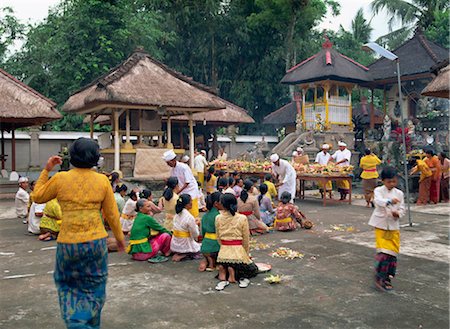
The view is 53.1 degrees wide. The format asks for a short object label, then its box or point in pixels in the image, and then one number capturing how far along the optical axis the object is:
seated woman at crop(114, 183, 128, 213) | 8.97
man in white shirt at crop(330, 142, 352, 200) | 14.13
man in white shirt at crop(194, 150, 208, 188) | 15.16
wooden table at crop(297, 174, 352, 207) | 13.18
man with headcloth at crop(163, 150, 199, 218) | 8.84
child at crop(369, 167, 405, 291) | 5.56
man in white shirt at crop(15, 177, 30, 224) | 11.43
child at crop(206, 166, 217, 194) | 12.99
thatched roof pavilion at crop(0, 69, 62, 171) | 16.03
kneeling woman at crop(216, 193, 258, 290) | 5.85
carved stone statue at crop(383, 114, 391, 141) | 20.82
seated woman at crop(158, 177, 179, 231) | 7.88
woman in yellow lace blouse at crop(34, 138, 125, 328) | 3.61
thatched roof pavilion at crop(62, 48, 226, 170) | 14.42
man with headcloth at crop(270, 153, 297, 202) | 11.06
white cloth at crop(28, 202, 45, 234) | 9.20
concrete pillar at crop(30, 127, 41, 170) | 22.80
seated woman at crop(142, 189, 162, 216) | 7.25
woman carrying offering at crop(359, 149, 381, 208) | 12.99
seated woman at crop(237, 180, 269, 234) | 8.48
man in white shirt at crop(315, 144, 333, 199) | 14.70
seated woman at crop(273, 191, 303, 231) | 9.41
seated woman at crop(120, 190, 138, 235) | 8.52
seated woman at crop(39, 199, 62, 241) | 8.72
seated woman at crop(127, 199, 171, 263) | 7.03
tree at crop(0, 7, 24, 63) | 25.73
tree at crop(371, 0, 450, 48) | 29.47
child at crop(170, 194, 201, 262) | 6.89
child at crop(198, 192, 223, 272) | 6.41
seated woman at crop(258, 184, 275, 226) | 9.75
